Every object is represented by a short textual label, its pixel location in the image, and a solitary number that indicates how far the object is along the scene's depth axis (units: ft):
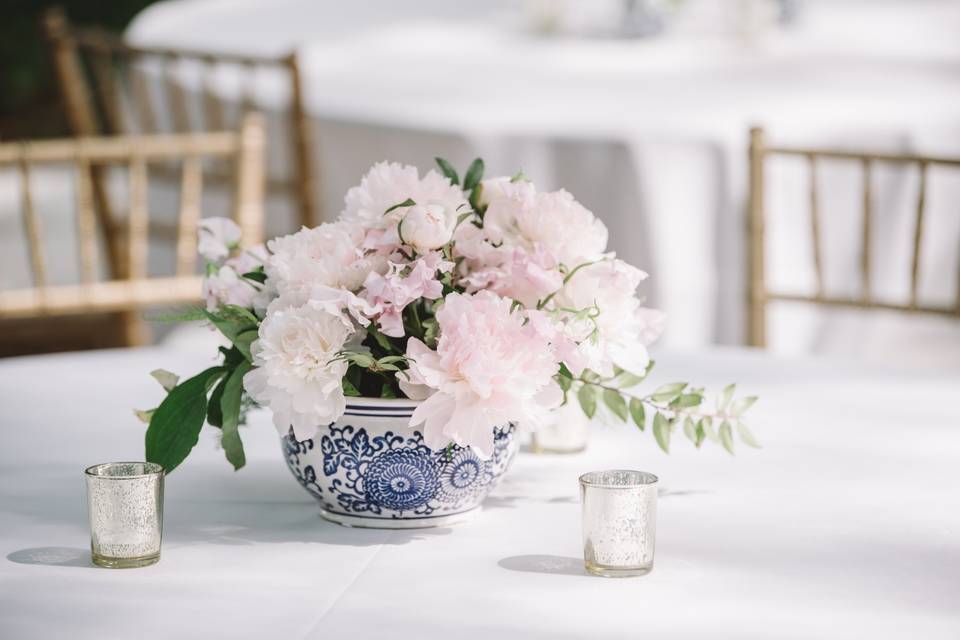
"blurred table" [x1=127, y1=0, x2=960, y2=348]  11.72
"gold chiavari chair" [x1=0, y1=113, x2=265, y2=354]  9.06
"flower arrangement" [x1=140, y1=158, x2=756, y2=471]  5.17
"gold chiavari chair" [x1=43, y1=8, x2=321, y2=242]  11.76
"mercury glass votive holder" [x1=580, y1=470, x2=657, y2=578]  5.18
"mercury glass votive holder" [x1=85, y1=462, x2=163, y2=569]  5.24
